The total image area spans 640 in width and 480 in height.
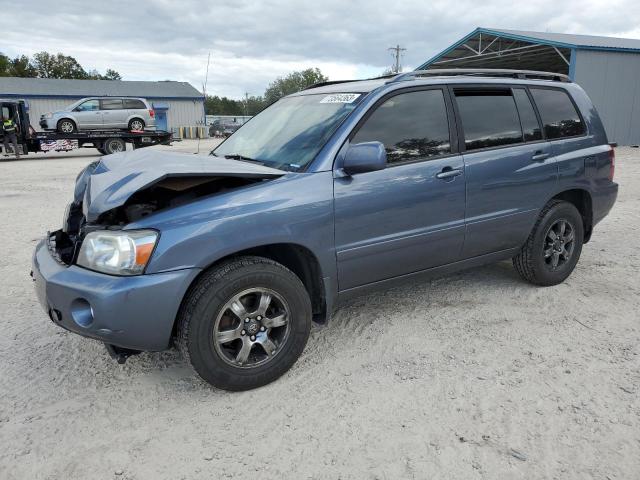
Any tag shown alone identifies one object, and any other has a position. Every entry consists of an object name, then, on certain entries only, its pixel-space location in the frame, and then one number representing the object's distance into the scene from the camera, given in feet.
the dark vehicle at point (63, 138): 63.57
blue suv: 8.54
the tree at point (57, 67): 228.02
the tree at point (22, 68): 208.33
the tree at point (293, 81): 287.26
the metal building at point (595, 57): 63.87
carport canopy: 66.37
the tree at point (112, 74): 266.51
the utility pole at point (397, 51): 191.63
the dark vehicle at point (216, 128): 126.02
